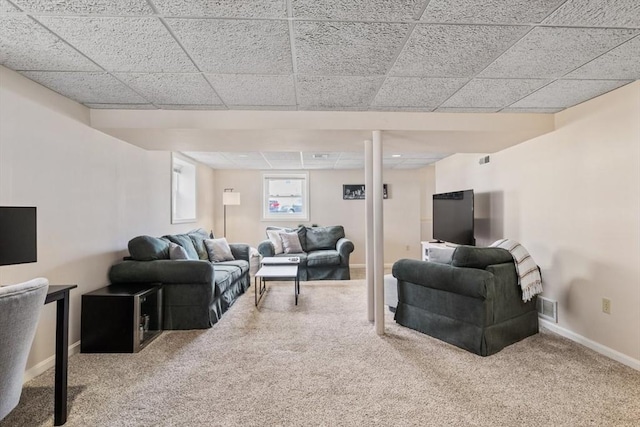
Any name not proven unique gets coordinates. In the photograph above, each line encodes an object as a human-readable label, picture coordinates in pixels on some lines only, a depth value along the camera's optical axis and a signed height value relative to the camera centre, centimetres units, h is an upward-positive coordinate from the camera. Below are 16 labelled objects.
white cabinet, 483 -48
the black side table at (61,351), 179 -77
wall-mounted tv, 171 -12
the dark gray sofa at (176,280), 325 -66
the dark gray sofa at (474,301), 263 -76
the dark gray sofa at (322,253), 553 -70
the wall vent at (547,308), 317 -95
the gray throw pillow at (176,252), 368 -44
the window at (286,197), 700 +36
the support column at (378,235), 312 -21
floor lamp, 640 +29
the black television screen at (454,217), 418 -5
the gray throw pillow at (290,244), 600 -56
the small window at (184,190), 525 +42
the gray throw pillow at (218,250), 479 -55
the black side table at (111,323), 275 -92
